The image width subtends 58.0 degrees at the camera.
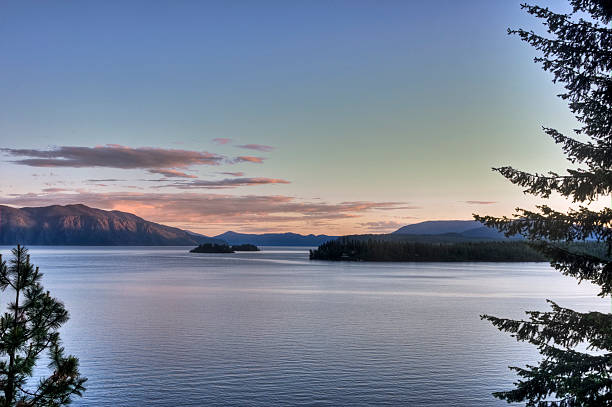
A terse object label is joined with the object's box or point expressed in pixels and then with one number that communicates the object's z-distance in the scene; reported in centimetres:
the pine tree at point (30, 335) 1231
